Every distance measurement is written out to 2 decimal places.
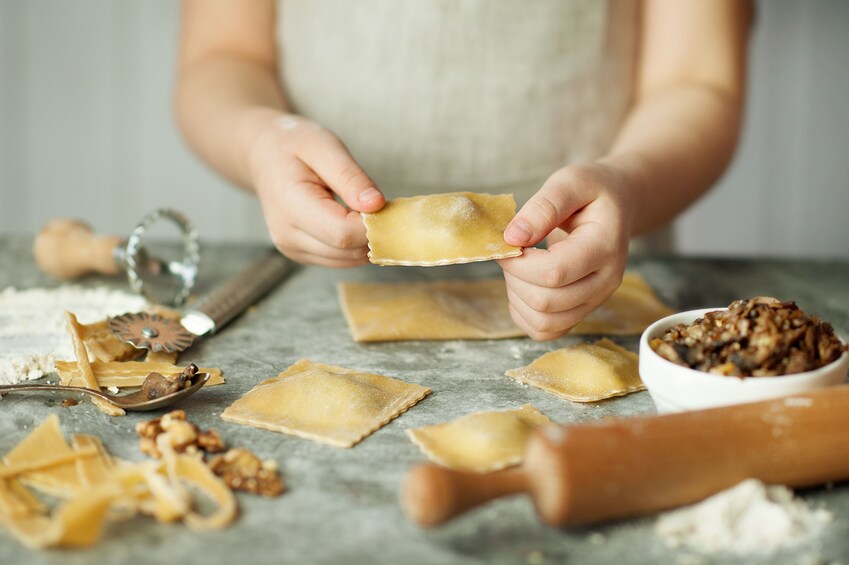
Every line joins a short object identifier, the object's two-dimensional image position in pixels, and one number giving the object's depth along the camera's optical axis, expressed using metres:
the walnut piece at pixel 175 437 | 0.64
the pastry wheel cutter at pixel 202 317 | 0.75
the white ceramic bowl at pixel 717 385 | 0.62
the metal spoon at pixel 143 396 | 0.68
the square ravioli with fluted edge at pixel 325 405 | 0.66
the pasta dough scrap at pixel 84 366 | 0.68
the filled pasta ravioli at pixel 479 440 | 0.63
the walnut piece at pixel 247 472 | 0.62
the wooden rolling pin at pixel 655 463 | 0.57
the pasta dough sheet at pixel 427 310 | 0.79
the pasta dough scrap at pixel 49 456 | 0.61
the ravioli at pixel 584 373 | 0.70
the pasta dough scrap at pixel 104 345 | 0.74
